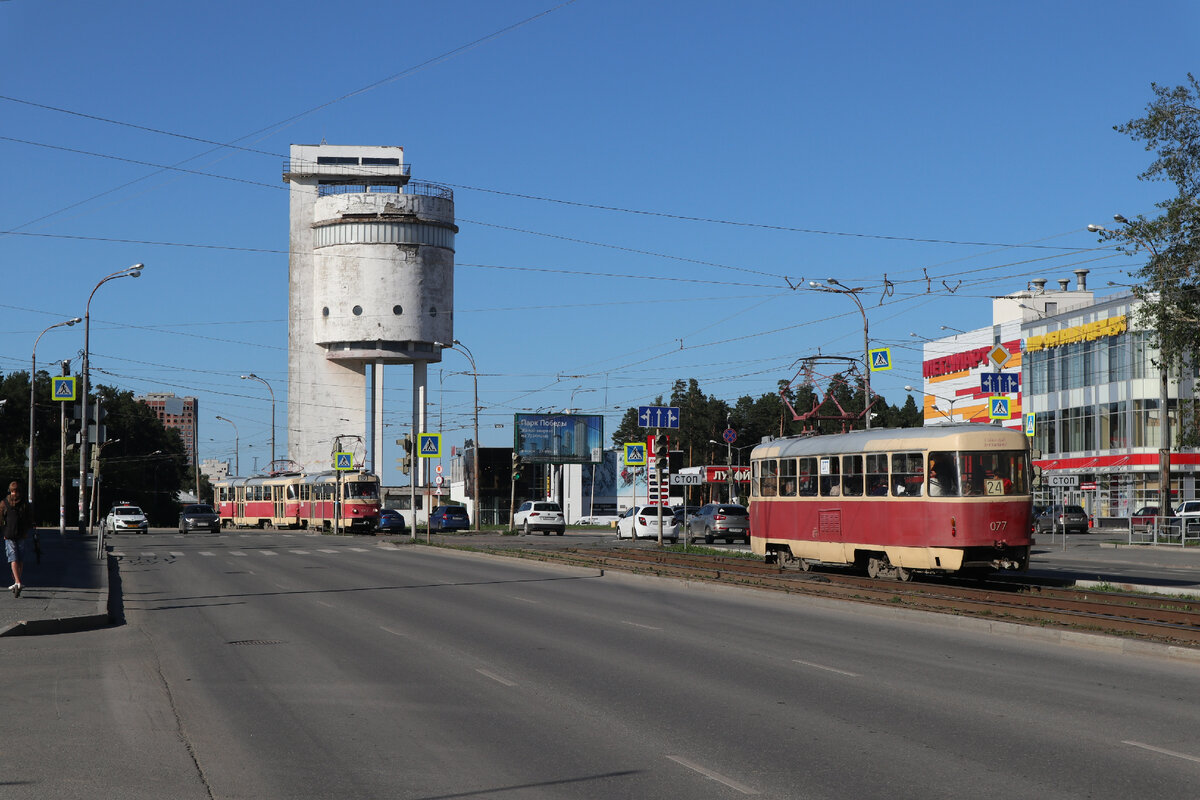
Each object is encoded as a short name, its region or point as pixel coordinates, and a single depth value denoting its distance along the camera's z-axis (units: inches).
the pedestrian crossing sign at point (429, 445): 1974.7
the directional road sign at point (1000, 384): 1711.4
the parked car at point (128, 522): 2691.9
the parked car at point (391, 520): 2800.2
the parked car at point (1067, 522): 2465.6
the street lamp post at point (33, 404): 1927.2
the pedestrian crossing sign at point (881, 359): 1612.9
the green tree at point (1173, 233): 1465.3
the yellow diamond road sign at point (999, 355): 1742.7
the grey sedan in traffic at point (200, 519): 2672.2
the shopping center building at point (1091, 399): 2832.2
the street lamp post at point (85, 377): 1732.4
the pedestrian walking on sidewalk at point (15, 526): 796.6
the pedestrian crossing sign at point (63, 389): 1795.0
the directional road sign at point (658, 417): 1654.8
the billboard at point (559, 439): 3481.8
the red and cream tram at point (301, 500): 2504.9
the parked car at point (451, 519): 2807.6
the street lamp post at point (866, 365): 1529.3
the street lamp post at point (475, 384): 2531.7
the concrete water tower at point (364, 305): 3405.5
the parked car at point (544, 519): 2514.8
